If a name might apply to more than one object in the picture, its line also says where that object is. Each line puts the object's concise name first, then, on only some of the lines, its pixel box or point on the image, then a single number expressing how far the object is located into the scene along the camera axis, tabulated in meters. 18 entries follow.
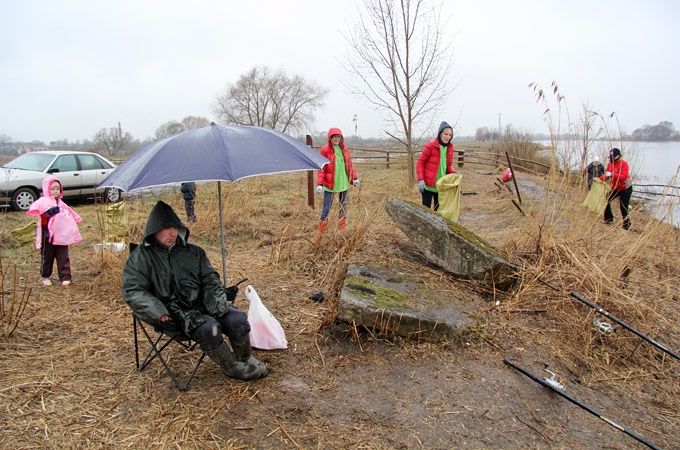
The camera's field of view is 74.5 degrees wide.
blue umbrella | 2.46
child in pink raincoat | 4.39
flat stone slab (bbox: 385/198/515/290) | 4.13
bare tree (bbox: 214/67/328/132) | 40.50
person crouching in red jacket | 6.59
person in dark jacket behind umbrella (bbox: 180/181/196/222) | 7.29
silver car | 8.61
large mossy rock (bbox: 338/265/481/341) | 3.21
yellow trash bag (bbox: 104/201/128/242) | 5.64
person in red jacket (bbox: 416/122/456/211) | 5.52
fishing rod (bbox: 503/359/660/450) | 2.48
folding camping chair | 2.64
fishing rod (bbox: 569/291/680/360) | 3.30
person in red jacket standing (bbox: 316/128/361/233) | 5.78
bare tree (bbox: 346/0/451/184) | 10.46
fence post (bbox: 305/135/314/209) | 8.85
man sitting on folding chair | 2.59
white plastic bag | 3.11
